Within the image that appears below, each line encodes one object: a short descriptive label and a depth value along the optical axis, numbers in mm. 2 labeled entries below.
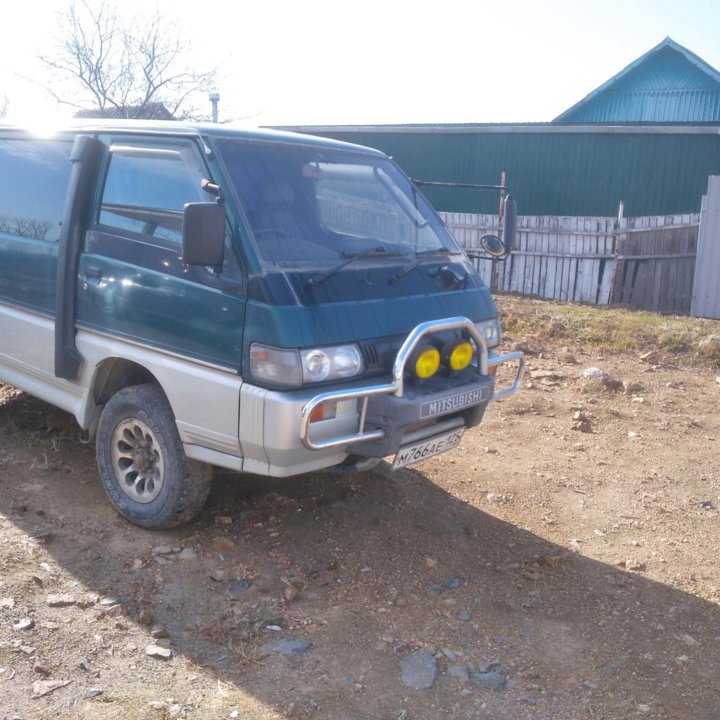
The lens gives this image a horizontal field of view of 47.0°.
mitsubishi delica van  3727
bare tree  23531
